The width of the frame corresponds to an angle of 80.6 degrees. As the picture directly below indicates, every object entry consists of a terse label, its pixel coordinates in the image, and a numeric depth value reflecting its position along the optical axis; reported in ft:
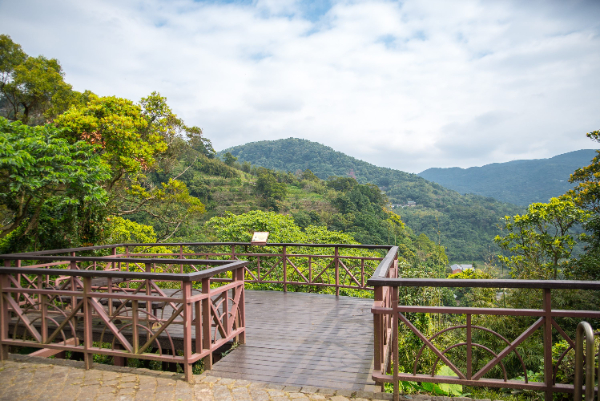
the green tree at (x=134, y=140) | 31.91
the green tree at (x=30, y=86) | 40.96
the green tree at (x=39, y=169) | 16.98
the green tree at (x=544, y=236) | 37.01
